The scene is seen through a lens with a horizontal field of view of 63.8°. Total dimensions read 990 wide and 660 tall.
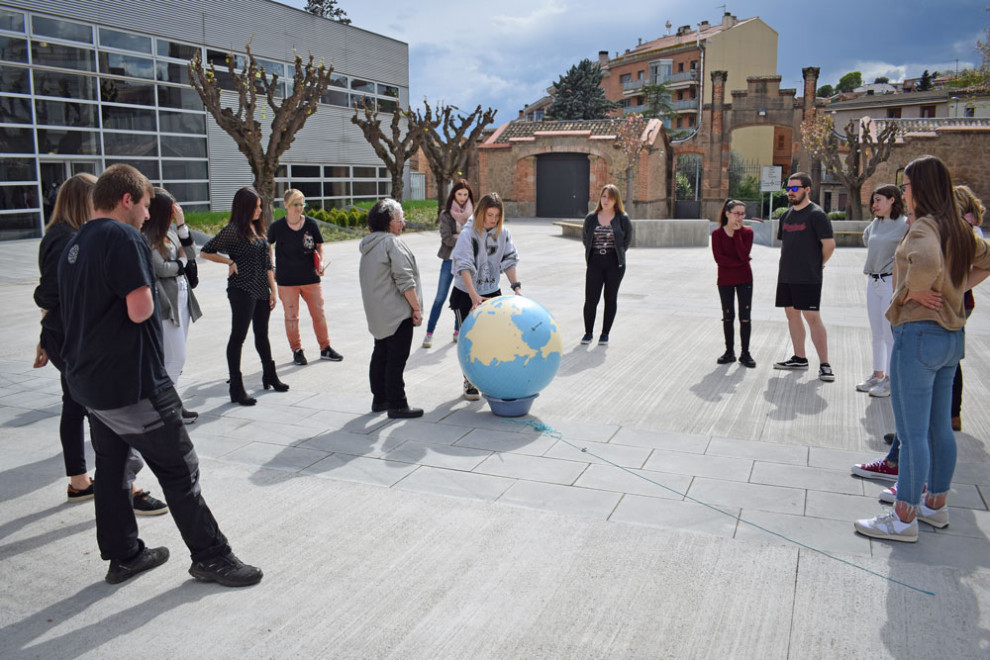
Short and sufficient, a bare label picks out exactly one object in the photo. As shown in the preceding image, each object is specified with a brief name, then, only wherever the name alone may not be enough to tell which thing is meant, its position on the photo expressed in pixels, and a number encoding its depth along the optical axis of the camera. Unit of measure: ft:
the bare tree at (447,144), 107.96
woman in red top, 26.94
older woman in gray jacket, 20.31
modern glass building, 73.05
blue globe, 19.88
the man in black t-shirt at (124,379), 11.24
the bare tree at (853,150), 101.96
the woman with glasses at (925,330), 13.00
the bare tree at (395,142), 98.07
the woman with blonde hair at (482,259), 23.58
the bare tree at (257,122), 73.10
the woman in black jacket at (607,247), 29.35
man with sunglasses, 24.62
